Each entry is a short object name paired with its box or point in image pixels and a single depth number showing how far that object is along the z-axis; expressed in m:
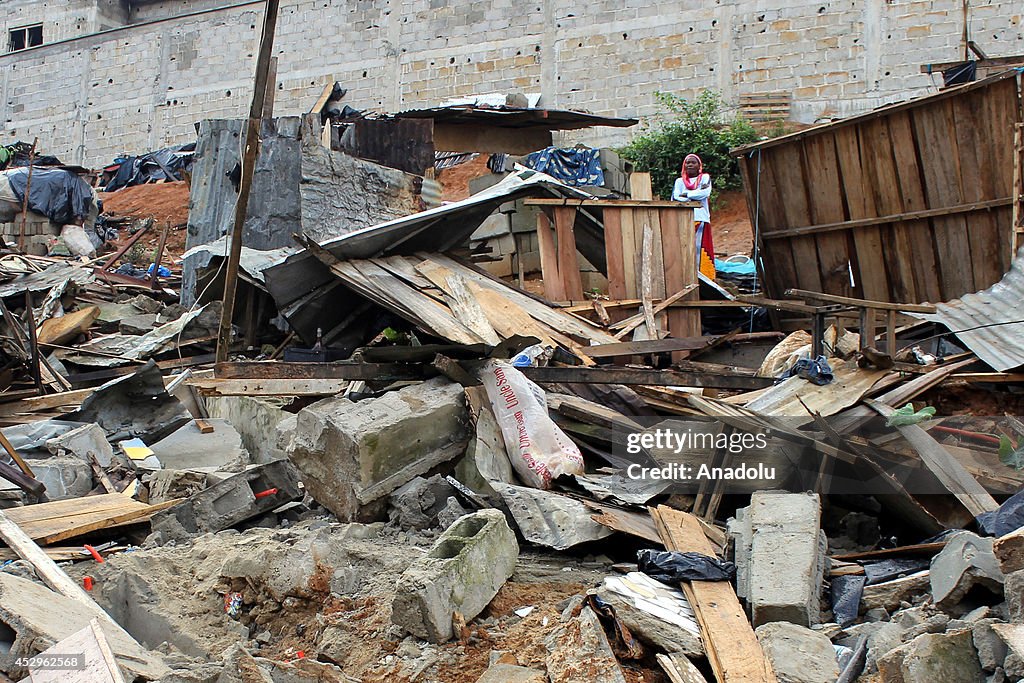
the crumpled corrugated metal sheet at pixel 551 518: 4.66
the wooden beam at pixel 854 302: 6.13
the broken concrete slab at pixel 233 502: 5.16
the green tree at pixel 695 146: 19.11
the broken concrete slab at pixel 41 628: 3.29
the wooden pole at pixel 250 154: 5.88
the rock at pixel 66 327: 9.47
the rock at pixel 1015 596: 2.97
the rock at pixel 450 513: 4.89
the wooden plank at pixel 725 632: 3.18
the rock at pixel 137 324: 10.12
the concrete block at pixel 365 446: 5.12
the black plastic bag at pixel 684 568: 3.97
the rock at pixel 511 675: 3.23
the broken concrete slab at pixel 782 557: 3.68
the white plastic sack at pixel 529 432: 5.34
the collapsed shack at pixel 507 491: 3.47
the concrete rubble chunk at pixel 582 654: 3.20
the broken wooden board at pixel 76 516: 4.80
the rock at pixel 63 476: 5.67
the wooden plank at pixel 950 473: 4.50
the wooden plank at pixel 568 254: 9.48
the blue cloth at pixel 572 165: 16.52
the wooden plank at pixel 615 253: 9.45
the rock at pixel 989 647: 2.71
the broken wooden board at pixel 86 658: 3.01
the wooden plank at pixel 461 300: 6.91
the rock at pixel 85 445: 6.17
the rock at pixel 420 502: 5.06
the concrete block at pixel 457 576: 3.73
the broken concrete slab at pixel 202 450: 6.54
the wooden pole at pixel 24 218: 15.88
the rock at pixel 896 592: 3.93
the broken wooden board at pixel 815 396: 5.25
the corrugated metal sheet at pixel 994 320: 6.15
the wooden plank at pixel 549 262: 9.48
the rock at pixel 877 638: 3.16
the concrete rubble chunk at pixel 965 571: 3.37
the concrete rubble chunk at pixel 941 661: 2.73
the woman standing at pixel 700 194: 10.45
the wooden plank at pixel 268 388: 6.79
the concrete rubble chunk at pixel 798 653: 3.15
